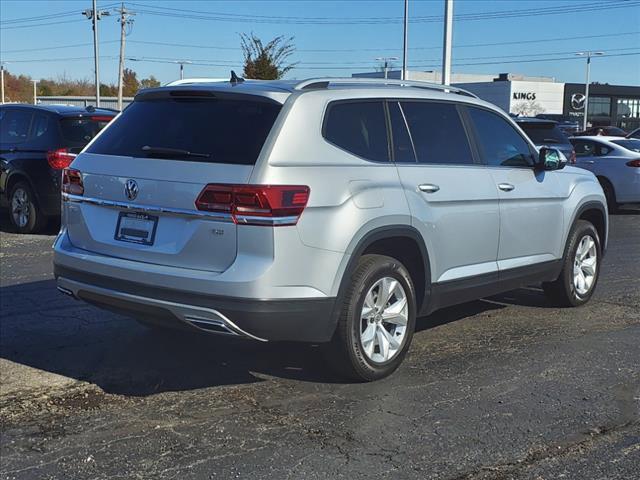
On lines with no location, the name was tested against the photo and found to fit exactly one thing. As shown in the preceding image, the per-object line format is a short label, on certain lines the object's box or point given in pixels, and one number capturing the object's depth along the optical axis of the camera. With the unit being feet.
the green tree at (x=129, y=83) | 286.07
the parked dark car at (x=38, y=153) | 33.99
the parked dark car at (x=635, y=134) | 84.12
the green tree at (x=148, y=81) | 304.71
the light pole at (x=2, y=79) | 258.57
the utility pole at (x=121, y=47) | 164.55
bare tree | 82.48
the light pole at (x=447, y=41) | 62.60
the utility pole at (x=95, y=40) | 150.61
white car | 46.83
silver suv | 13.70
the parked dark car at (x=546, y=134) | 46.60
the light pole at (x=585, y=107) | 236.86
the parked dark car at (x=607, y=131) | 116.57
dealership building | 289.94
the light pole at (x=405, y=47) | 106.83
